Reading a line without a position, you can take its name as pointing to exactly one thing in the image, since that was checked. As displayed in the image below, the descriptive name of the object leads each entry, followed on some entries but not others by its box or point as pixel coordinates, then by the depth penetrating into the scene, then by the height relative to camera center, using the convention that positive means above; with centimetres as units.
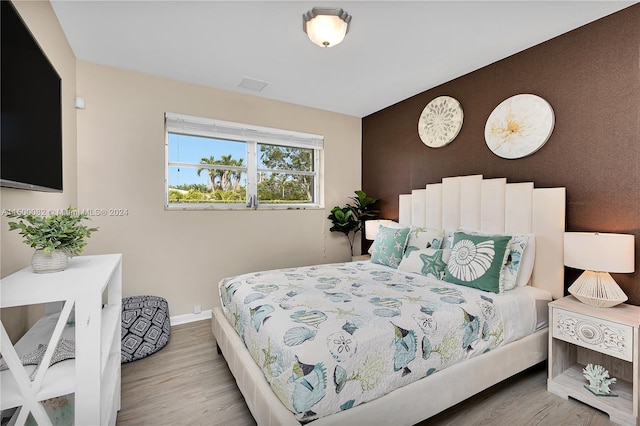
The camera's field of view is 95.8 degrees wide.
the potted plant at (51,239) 125 -13
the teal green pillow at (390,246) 294 -38
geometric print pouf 234 -99
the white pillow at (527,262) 233 -42
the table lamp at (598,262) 177 -33
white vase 125 -22
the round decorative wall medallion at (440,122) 310 +100
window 321 +56
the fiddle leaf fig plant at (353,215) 403 -6
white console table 93 -51
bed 130 -66
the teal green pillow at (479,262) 213 -40
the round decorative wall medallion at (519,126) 241 +75
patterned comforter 127 -64
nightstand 166 -91
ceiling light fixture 196 +128
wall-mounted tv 111 +47
